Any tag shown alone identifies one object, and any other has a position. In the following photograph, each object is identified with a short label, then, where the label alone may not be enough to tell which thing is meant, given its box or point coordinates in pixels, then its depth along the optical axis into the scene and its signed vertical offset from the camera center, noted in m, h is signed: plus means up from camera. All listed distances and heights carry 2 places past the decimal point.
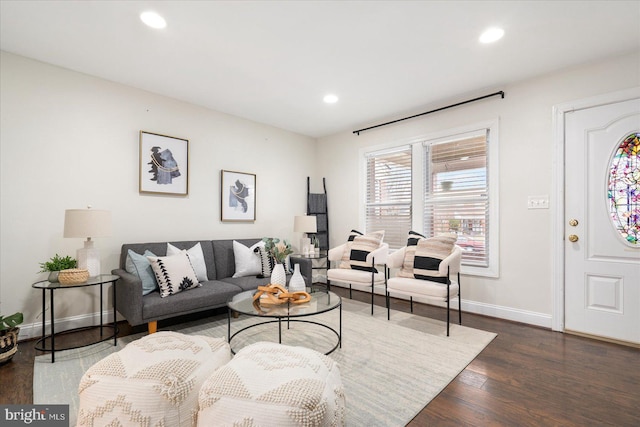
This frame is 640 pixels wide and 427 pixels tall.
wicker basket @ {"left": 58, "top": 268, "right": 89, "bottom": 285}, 2.50 -0.52
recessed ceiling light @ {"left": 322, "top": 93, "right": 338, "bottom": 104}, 3.73 +1.41
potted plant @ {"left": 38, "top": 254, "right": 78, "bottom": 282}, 2.62 -0.45
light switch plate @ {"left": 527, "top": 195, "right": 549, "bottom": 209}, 3.15 +0.13
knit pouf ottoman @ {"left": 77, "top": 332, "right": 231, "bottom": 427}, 1.38 -0.81
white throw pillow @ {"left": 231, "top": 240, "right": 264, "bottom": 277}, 3.77 -0.58
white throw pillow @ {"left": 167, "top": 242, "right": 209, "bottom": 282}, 3.35 -0.50
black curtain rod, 3.42 +1.32
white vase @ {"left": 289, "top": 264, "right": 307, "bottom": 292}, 2.82 -0.63
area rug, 1.87 -1.14
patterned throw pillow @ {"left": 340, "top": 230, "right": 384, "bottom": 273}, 3.86 -0.44
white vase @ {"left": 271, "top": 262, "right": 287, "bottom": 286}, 2.79 -0.57
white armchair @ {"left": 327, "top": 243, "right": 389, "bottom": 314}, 3.57 -0.71
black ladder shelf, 5.20 +0.01
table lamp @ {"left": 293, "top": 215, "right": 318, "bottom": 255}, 4.53 -0.17
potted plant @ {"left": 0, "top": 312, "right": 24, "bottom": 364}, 2.27 -0.92
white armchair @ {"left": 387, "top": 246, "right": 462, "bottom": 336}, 3.00 -0.70
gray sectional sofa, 2.66 -0.76
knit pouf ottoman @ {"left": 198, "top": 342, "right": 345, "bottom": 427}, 1.25 -0.77
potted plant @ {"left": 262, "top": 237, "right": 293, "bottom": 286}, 2.80 -0.40
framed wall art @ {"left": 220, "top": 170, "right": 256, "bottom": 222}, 4.18 +0.24
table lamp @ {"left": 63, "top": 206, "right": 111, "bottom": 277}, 2.61 -0.14
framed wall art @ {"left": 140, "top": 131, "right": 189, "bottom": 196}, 3.48 +0.57
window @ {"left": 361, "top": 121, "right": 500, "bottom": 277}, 3.57 +0.31
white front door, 2.73 -0.18
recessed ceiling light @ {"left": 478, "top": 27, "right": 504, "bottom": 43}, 2.44 +1.44
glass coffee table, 2.24 -0.72
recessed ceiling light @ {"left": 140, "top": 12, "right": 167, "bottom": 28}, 2.24 +1.43
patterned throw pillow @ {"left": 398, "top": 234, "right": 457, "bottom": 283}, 3.23 -0.43
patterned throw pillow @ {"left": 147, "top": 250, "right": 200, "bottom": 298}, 2.89 -0.58
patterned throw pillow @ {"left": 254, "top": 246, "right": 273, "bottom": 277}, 3.76 -0.60
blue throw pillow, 2.94 -0.54
